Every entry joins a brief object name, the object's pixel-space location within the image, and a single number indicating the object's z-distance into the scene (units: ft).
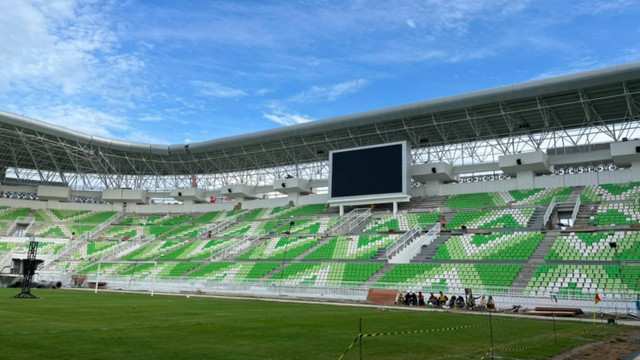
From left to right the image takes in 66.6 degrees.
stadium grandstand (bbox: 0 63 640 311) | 111.86
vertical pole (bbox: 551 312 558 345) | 49.64
